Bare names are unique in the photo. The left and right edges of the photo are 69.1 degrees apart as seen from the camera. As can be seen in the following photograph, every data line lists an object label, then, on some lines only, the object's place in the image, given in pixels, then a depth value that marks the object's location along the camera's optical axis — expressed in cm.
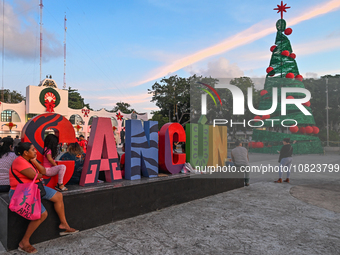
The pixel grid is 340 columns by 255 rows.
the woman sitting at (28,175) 353
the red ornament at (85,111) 3206
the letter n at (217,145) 813
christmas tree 2147
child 464
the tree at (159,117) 4403
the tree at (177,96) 3878
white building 2639
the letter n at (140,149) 596
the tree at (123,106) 7081
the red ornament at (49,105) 2937
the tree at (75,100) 6080
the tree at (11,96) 4603
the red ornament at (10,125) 2458
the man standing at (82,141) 1119
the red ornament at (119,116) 3534
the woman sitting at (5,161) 419
